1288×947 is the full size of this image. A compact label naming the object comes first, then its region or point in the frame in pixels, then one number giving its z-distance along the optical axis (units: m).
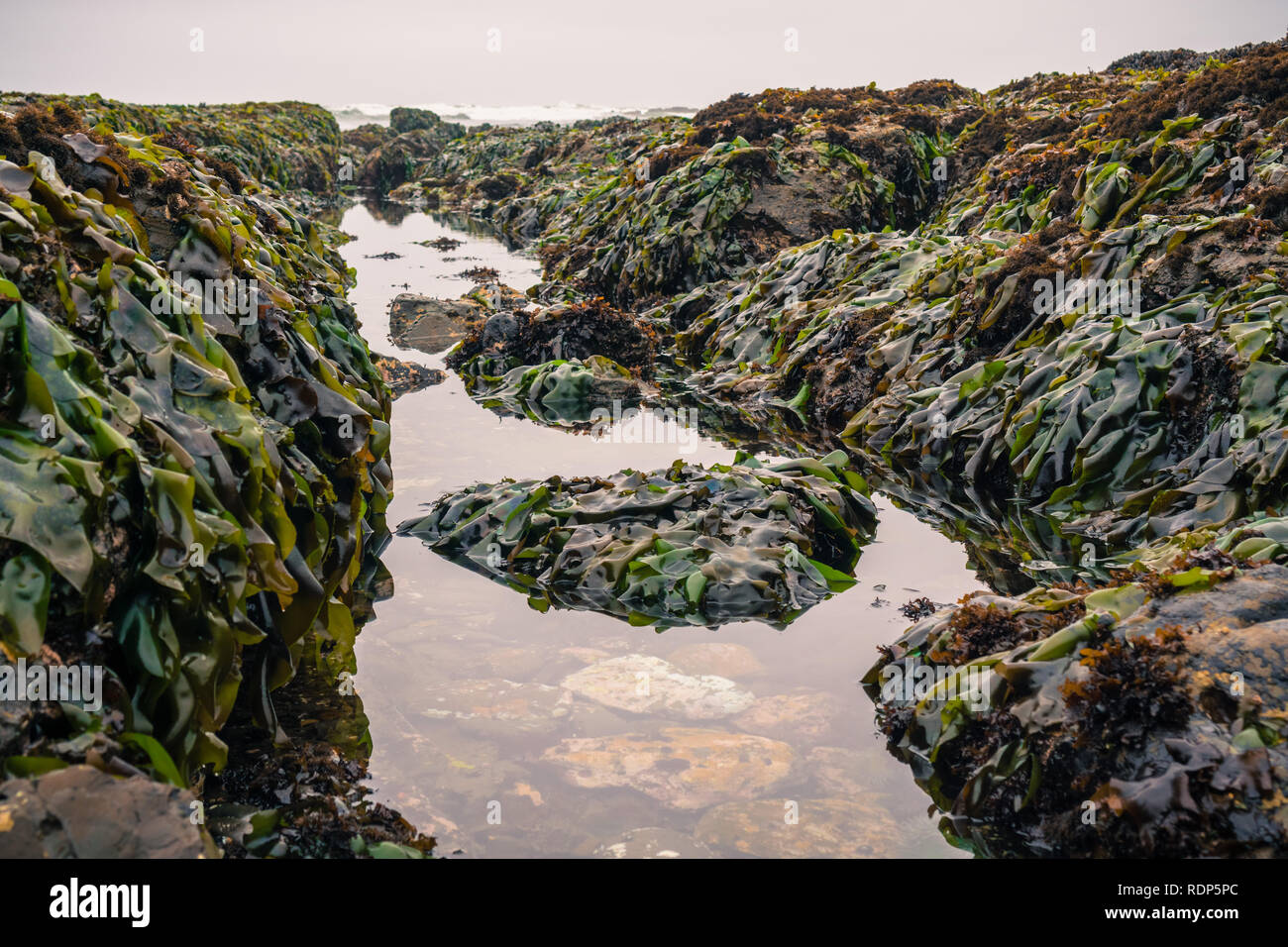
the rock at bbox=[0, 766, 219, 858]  1.92
